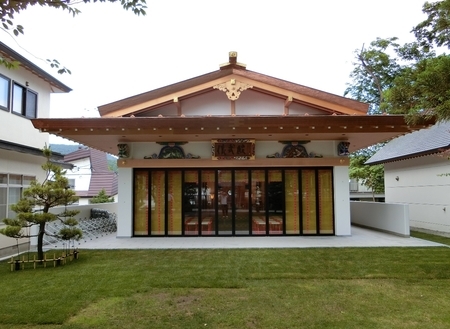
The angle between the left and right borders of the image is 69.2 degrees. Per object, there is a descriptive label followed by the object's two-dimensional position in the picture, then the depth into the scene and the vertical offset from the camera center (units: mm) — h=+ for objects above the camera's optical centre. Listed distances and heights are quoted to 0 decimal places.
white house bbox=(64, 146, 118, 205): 24211 +796
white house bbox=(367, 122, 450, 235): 11375 +294
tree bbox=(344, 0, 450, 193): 5129 +1748
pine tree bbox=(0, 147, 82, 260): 6684 -330
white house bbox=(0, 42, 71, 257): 8828 +1779
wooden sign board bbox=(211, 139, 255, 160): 10266 +1175
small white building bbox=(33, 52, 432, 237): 10266 +395
